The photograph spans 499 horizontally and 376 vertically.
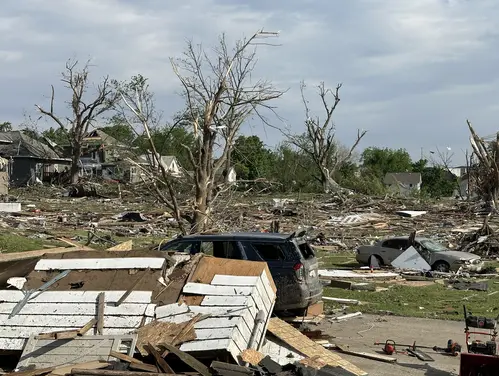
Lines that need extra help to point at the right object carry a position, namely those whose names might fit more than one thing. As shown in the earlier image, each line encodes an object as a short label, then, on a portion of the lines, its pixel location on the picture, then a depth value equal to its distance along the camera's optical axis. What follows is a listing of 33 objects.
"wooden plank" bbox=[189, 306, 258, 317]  8.64
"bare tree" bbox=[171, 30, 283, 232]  17.98
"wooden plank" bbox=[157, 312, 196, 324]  8.66
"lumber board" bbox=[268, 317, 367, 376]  10.02
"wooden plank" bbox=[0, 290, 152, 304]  9.12
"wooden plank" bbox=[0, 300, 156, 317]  8.88
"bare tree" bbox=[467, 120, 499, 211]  40.62
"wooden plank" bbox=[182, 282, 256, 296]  9.20
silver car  24.50
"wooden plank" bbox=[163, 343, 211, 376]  7.80
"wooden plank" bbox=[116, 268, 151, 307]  9.04
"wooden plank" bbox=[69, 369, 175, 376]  7.54
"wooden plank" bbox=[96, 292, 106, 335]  8.63
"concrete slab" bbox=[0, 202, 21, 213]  39.62
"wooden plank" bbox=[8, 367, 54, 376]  7.88
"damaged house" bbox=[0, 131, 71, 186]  70.06
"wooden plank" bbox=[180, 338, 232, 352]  8.05
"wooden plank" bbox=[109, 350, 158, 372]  7.81
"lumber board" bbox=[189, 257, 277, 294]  9.69
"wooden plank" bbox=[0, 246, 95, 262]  11.00
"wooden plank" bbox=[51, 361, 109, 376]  7.82
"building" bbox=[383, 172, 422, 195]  94.52
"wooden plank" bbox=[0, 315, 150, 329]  8.70
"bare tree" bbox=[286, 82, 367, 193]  70.28
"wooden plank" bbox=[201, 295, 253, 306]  8.91
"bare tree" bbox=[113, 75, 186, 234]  17.08
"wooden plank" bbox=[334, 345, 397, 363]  11.29
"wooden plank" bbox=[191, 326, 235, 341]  8.24
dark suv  13.05
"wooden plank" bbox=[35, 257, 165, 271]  9.80
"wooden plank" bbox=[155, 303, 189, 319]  8.84
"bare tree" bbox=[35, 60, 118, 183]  67.89
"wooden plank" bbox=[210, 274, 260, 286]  9.43
